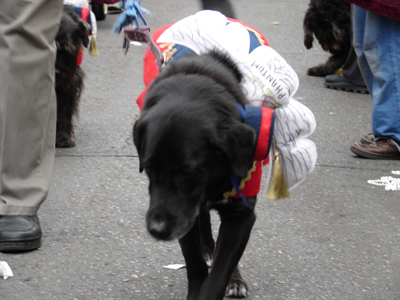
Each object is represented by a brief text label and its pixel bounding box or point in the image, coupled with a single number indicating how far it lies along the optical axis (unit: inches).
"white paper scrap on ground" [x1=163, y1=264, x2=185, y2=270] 109.4
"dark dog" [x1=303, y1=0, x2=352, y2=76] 238.2
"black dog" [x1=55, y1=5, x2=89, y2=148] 163.8
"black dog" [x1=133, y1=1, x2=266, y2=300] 75.8
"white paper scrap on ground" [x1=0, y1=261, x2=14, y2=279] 103.7
